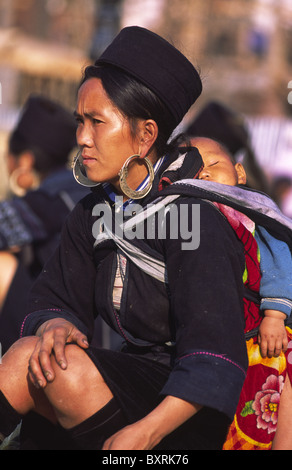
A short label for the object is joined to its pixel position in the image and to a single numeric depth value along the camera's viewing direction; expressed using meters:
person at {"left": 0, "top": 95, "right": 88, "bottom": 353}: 7.56
